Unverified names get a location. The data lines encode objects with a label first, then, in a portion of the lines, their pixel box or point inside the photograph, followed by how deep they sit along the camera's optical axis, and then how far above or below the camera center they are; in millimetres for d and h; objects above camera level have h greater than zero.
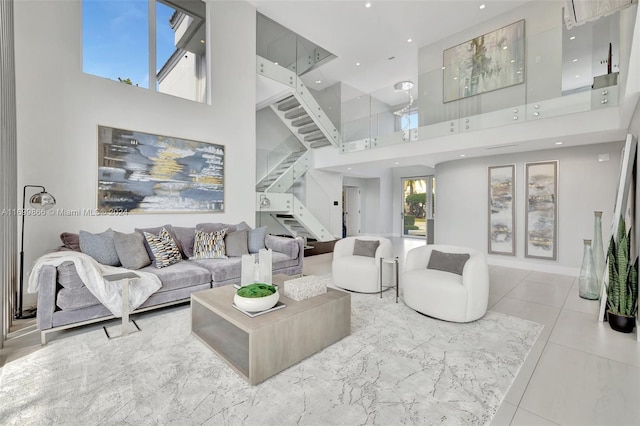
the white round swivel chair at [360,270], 3953 -852
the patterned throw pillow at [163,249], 3608 -526
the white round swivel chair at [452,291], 2936 -867
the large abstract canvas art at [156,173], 3957 +547
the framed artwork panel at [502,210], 5805 +26
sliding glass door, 10188 +247
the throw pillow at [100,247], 3316 -462
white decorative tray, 2141 -784
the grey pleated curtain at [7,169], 2590 +399
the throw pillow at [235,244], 4348 -537
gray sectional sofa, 2551 -831
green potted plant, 2828 -763
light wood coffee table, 1975 -973
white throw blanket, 2604 -726
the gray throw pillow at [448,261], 3342 -611
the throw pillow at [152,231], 3714 -314
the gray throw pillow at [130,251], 3396 -513
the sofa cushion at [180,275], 3256 -791
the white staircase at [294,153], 6559 +1661
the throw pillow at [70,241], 3338 -388
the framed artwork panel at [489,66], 5164 +2845
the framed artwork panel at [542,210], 5316 +29
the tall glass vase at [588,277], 3863 -901
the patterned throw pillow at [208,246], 4113 -537
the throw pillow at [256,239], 4555 -478
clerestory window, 3979 +2558
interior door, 11234 +7
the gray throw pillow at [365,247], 4301 -571
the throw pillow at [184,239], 4152 -443
